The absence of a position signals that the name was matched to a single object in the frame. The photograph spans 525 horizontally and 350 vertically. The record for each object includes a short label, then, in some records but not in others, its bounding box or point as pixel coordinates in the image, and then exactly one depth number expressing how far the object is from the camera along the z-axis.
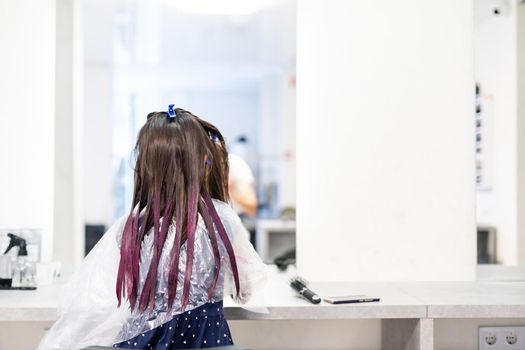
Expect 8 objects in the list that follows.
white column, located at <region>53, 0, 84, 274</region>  3.70
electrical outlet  3.47
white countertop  3.14
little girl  2.96
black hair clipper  3.19
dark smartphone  3.18
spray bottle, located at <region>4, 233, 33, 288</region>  3.39
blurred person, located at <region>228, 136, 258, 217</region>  5.26
